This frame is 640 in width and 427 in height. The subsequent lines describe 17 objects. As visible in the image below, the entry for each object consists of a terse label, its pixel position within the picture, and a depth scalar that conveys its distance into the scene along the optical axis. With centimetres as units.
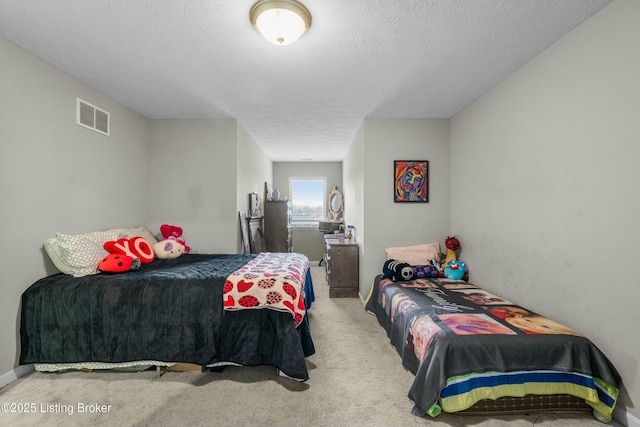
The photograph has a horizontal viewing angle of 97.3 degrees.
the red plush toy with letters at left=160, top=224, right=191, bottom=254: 358
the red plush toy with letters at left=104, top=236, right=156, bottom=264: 264
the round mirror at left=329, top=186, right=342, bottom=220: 673
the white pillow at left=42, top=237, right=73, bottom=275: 237
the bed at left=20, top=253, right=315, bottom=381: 223
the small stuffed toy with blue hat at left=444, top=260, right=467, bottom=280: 335
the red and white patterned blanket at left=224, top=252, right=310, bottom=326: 221
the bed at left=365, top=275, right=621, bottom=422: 175
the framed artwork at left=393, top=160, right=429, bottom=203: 385
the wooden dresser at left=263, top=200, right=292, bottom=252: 555
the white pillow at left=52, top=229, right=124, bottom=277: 238
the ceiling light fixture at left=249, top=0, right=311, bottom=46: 171
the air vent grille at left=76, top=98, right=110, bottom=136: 279
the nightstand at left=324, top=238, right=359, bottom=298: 424
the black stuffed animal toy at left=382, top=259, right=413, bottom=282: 327
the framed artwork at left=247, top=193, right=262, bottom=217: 474
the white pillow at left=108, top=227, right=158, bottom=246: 312
